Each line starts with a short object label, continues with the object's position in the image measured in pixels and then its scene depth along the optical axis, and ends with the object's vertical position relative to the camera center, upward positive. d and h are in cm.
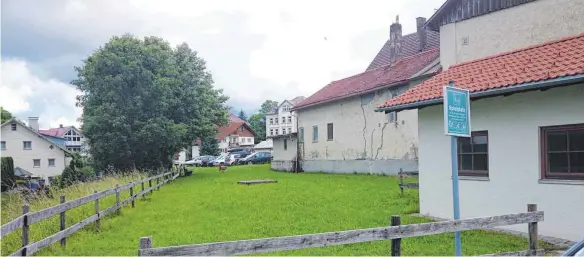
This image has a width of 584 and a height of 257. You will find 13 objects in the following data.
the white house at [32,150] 5566 -1
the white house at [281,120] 10325 +572
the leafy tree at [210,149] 7461 -16
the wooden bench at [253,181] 2483 -173
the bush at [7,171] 4131 -181
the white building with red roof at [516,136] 913 +15
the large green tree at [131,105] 3064 +280
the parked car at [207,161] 5925 -157
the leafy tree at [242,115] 14581 +960
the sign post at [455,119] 583 +31
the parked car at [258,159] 5741 -134
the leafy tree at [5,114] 7544 +562
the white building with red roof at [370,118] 2654 +177
